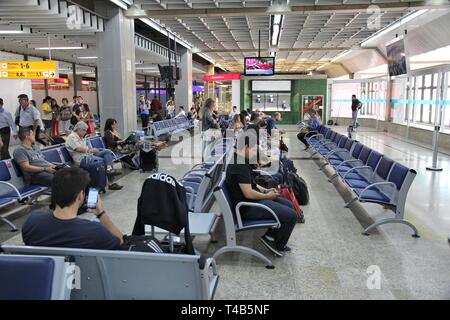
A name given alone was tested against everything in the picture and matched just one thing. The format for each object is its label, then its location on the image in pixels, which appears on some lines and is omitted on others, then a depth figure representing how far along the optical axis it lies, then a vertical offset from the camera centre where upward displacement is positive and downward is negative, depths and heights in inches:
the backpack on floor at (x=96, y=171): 254.2 -43.3
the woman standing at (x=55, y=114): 535.8 -16.7
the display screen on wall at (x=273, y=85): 1038.4 +42.7
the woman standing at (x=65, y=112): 509.4 -12.9
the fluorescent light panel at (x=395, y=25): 495.2 +105.0
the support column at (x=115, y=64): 440.5 +40.2
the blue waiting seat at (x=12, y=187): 203.3 -45.7
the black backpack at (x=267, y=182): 224.4 -43.2
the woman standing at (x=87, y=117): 437.7 -16.3
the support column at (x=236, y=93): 1035.3 +22.4
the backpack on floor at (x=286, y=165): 260.9 -39.9
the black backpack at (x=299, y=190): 247.1 -51.9
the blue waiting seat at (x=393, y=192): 190.4 -44.3
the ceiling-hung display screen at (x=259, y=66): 642.2 +55.7
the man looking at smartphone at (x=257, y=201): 161.8 -39.4
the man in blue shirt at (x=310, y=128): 502.1 -32.3
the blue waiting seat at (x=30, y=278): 76.8 -32.5
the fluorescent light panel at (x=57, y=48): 630.1 +81.3
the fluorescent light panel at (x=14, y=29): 435.0 +77.0
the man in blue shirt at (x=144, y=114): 780.6 -23.1
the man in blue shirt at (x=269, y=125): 456.4 -25.4
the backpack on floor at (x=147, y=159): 355.6 -49.0
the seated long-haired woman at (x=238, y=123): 429.5 -22.9
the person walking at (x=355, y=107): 802.8 -8.8
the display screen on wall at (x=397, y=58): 513.0 +58.6
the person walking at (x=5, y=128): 363.3 -23.9
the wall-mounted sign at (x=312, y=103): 1022.5 -1.7
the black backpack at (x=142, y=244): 104.2 -37.2
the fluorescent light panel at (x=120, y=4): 416.6 +99.6
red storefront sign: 946.1 +56.9
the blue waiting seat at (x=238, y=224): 156.1 -46.4
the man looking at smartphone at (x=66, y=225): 93.0 -27.9
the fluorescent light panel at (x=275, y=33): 597.0 +107.2
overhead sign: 475.8 +36.8
